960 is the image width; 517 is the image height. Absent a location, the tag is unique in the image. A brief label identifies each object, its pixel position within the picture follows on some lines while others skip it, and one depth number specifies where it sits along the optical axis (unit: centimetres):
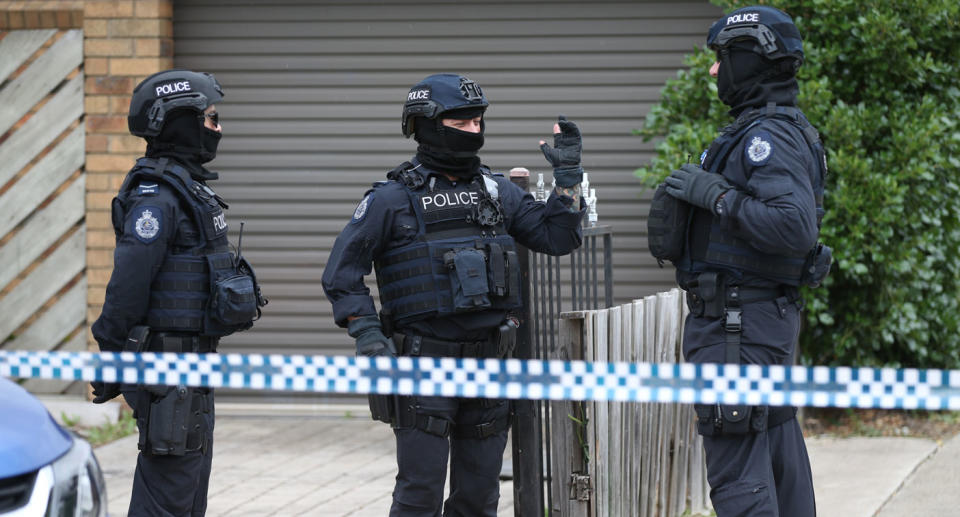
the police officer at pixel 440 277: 937
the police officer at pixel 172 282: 927
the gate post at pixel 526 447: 1045
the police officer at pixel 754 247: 866
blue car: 657
